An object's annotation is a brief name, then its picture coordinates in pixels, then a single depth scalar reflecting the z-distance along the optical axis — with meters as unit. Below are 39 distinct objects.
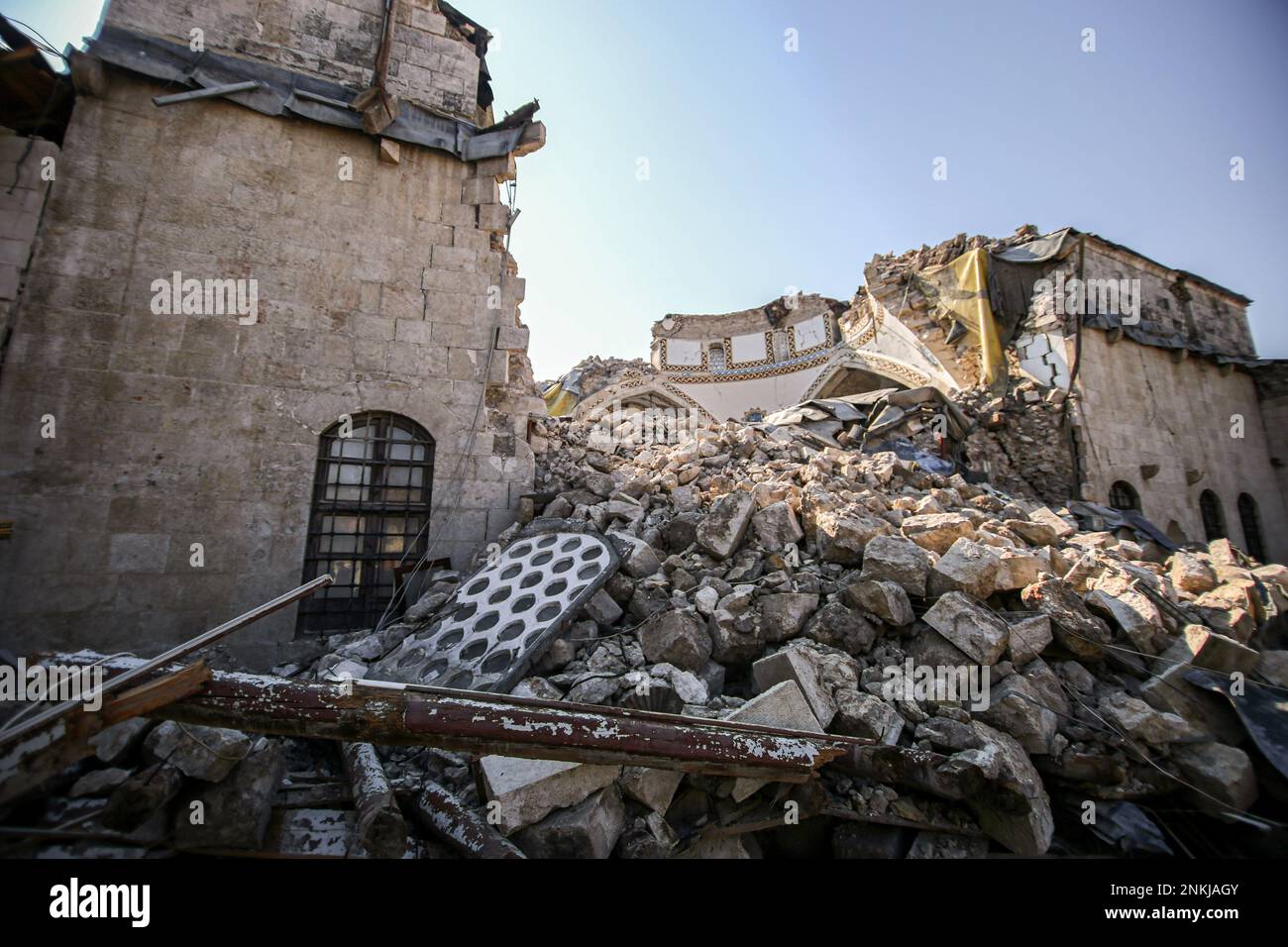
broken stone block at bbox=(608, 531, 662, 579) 4.09
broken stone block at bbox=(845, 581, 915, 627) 3.38
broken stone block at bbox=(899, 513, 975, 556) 4.02
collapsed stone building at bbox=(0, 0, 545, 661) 4.38
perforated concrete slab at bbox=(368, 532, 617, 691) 3.48
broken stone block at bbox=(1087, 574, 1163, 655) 3.47
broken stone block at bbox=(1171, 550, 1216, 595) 4.26
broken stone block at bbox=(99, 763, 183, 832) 2.11
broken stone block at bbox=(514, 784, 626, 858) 2.31
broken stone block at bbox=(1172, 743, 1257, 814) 2.79
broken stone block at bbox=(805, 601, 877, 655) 3.34
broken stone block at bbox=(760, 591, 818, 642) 3.39
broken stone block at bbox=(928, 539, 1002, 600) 3.52
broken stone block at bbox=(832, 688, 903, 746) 2.83
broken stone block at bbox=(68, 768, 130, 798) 2.17
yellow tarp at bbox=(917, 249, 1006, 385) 10.86
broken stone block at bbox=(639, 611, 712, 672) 3.26
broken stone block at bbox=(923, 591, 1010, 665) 3.16
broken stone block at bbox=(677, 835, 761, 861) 2.57
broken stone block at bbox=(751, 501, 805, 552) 4.22
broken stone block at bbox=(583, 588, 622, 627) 3.77
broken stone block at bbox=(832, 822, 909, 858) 2.63
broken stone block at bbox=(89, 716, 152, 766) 2.31
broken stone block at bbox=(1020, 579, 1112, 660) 3.38
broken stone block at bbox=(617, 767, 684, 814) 2.51
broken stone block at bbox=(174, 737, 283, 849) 2.20
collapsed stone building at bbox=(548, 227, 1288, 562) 10.23
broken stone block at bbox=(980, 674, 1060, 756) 2.86
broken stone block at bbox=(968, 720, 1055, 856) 2.54
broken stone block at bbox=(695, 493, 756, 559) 4.17
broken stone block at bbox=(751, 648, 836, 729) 2.92
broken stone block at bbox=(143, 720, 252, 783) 2.25
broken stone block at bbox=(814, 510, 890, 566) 3.95
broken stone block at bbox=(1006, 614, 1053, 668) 3.28
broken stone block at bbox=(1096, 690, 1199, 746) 2.94
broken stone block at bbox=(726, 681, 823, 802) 2.79
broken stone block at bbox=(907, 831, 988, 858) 2.62
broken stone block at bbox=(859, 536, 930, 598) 3.55
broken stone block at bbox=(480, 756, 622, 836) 2.36
